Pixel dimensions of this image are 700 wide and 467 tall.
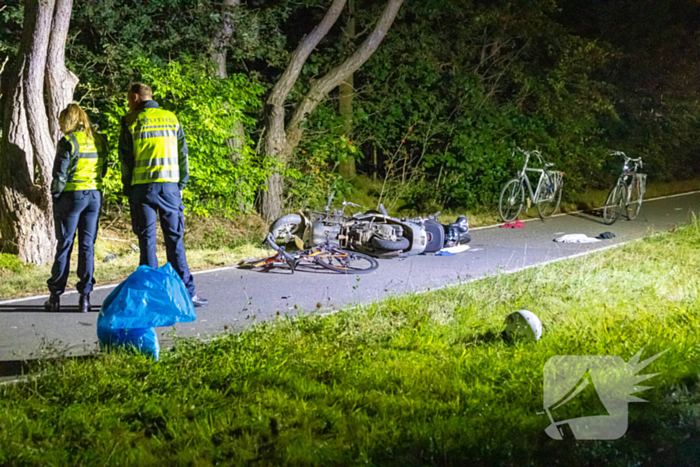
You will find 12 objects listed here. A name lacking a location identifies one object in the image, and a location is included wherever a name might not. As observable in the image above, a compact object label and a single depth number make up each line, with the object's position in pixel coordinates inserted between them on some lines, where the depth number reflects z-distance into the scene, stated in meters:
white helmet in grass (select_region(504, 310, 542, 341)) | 5.86
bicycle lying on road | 9.26
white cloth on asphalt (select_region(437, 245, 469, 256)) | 10.77
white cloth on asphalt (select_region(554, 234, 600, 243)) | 12.23
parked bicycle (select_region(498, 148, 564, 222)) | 14.27
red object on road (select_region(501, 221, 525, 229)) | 13.93
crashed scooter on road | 9.99
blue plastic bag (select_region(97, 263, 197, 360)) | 5.21
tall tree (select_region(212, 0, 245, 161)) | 13.33
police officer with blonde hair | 6.95
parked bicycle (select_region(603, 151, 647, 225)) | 14.29
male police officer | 6.93
